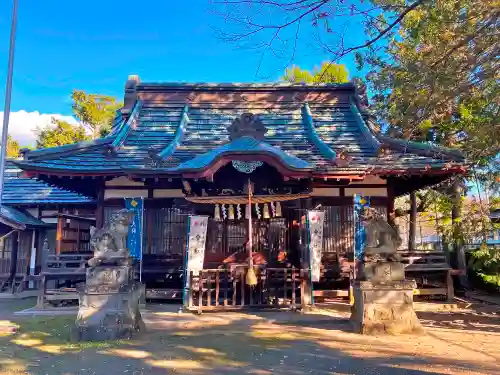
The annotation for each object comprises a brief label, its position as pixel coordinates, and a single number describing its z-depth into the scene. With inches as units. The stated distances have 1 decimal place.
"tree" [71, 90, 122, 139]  1056.2
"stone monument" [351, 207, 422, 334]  323.0
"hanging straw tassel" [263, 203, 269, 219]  447.2
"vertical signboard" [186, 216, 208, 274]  432.5
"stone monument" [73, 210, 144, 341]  311.0
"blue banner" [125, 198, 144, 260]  446.9
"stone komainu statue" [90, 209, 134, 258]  329.1
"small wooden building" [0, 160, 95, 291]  677.3
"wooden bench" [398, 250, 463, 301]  470.6
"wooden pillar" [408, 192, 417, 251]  639.8
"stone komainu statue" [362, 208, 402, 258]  338.0
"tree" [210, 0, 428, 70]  204.5
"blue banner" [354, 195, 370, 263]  435.8
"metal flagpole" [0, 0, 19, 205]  348.5
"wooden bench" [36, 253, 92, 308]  474.9
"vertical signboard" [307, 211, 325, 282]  428.8
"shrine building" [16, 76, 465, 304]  429.7
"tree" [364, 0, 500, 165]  216.2
